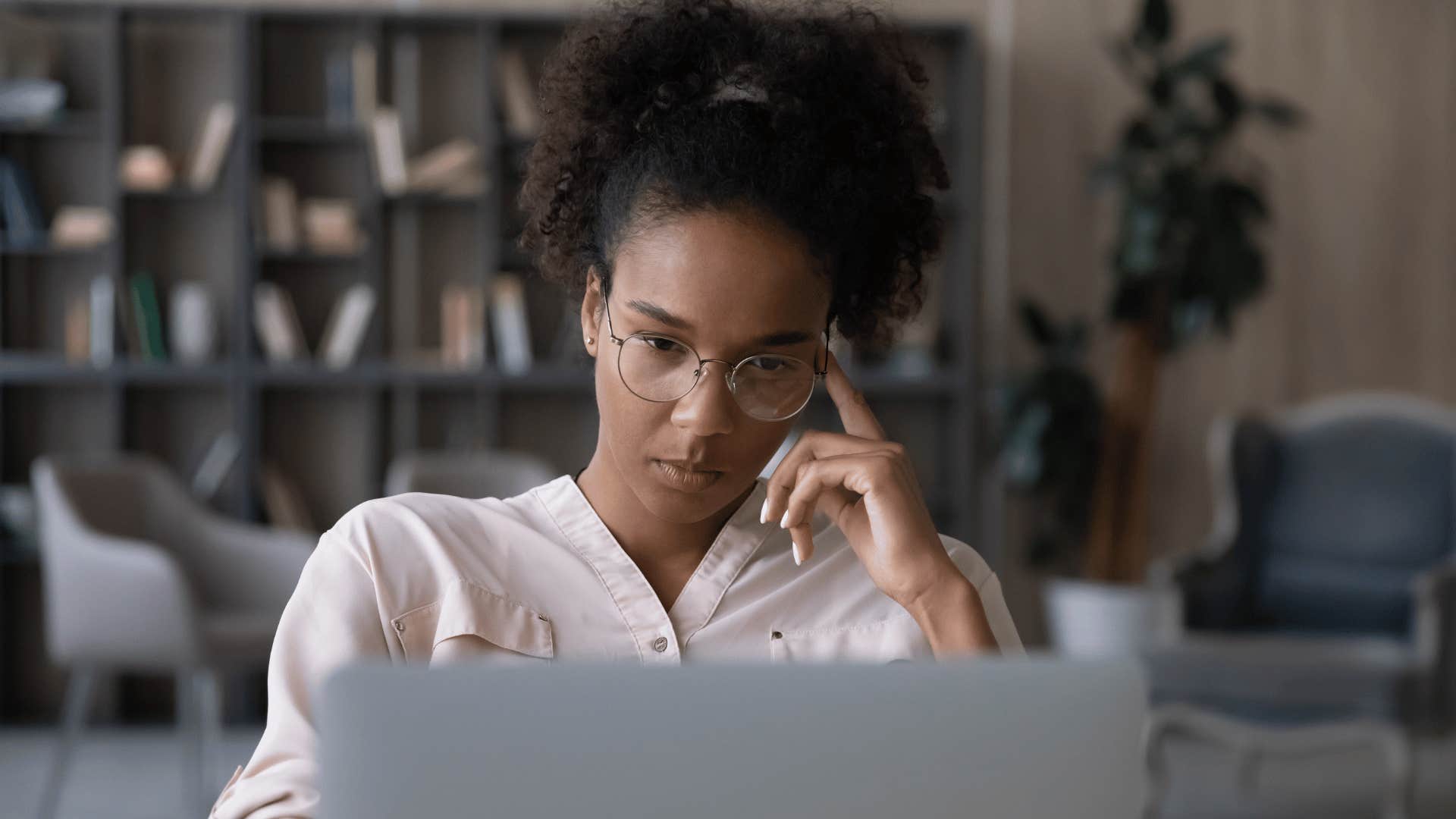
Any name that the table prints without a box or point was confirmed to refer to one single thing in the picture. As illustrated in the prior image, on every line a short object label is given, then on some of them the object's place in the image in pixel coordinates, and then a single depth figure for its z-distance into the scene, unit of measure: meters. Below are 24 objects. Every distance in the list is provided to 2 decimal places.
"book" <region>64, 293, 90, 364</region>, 4.49
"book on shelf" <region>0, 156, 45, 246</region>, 4.49
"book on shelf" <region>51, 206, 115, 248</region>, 4.51
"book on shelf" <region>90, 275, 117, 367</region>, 4.48
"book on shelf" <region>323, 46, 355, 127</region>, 4.61
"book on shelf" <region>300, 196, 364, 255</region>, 4.57
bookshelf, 4.55
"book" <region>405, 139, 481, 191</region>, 4.55
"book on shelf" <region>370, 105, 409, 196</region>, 4.55
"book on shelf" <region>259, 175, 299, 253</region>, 4.59
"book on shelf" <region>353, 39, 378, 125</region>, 4.58
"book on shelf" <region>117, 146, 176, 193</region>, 4.49
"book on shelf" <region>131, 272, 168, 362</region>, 4.50
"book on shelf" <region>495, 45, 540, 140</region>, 4.63
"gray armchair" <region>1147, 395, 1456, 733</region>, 3.84
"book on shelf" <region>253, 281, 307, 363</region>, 4.54
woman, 1.08
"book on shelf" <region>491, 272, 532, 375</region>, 4.59
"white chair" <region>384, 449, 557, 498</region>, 3.75
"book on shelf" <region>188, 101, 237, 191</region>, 4.55
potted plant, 4.31
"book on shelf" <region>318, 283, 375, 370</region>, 4.57
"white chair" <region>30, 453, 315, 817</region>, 3.22
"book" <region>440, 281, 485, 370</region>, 4.61
